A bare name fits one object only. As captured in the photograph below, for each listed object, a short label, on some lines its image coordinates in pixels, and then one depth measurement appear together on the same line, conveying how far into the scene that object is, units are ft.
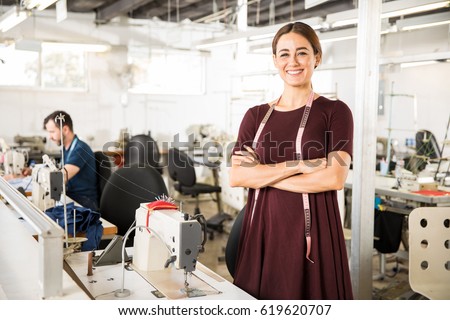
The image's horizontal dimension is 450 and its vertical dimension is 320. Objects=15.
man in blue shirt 8.48
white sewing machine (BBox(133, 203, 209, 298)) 4.48
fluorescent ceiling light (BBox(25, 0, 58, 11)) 8.57
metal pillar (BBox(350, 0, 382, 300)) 6.08
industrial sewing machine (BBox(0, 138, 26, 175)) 10.06
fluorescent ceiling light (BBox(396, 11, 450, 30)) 12.96
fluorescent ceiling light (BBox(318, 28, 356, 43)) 13.58
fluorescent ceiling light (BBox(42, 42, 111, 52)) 17.85
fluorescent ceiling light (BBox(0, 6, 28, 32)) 10.08
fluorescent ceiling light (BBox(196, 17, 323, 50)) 10.65
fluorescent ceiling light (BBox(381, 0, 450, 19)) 9.53
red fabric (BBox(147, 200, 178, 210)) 5.16
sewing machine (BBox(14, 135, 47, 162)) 15.54
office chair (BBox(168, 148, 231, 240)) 15.24
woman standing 4.90
